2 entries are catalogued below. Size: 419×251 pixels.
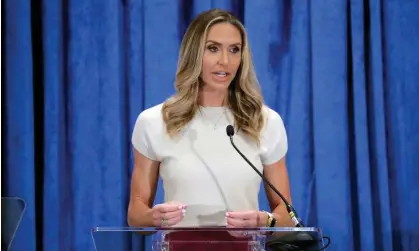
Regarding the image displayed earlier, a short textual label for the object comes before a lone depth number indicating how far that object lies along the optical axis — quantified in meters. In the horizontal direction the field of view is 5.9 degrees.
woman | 10.77
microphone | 10.37
